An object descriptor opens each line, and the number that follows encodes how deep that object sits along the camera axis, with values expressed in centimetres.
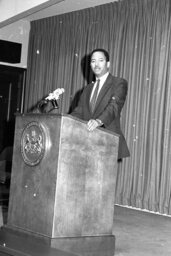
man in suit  322
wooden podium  281
